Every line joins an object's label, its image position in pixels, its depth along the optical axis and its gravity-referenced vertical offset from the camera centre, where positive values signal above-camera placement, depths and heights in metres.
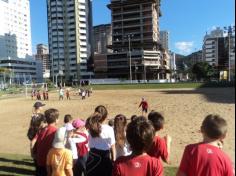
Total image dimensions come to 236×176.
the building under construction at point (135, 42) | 64.93 +13.52
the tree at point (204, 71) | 60.81 +2.57
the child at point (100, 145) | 2.87 -1.00
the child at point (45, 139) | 2.93 -0.93
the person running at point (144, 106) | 13.08 -1.82
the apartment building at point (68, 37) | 77.58 +18.06
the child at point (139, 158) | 1.69 -0.71
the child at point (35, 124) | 3.22 -0.74
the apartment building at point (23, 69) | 77.29 +5.10
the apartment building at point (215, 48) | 64.93 +11.58
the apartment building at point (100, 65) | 67.52 +5.37
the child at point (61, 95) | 25.03 -1.89
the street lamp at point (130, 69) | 61.98 +3.32
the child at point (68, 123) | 3.35 -0.78
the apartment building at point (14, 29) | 82.11 +23.74
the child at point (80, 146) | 3.27 -1.14
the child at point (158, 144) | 2.32 -0.79
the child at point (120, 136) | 2.74 -0.81
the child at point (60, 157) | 2.77 -1.12
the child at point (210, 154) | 1.55 -0.62
